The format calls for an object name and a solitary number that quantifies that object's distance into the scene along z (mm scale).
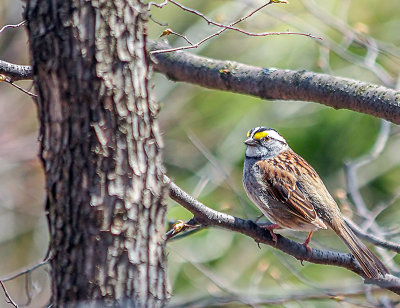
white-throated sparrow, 11852
